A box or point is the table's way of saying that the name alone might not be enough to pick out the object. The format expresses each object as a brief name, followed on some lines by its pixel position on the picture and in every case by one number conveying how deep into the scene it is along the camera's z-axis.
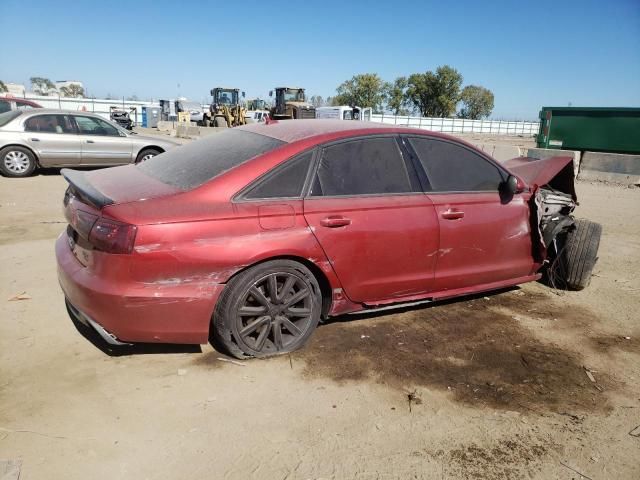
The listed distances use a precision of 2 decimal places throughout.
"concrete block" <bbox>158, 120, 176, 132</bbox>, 34.69
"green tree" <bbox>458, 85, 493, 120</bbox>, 80.25
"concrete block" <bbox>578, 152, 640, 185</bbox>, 11.62
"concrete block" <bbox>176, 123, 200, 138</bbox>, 23.44
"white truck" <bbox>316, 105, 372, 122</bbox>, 37.66
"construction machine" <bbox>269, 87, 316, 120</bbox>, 29.75
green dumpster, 12.68
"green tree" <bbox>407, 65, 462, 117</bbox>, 67.75
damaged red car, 2.88
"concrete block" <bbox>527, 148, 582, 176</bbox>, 12.34
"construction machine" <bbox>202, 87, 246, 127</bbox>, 30.11
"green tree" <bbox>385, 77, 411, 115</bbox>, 72.12
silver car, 9.88
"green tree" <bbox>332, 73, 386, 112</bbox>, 75.25
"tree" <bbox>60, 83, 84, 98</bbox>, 95.03
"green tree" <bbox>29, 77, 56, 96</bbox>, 110.03
